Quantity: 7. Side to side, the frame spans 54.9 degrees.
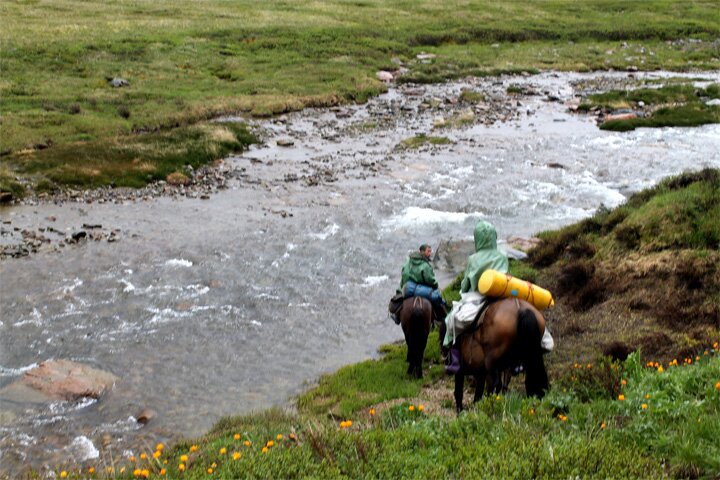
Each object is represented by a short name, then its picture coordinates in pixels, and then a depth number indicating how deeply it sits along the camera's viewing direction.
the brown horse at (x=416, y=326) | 13.30
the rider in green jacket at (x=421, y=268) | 13.77
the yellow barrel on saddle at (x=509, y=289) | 10.38
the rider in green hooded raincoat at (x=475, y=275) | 11.05
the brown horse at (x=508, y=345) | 10.05
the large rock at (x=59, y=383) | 13.27
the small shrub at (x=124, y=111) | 39.77
